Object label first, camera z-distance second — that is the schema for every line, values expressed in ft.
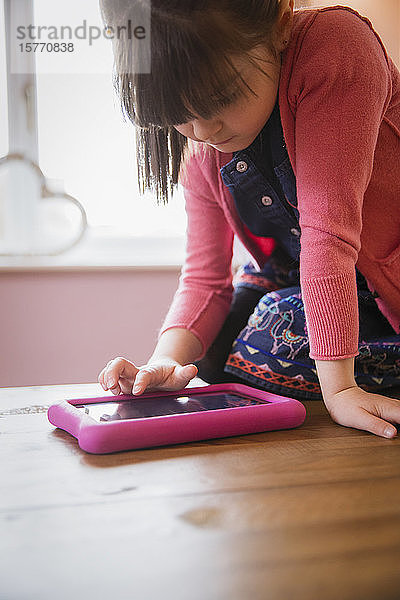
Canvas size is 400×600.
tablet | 2.13
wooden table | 1.29
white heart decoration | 5.69
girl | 2.33
